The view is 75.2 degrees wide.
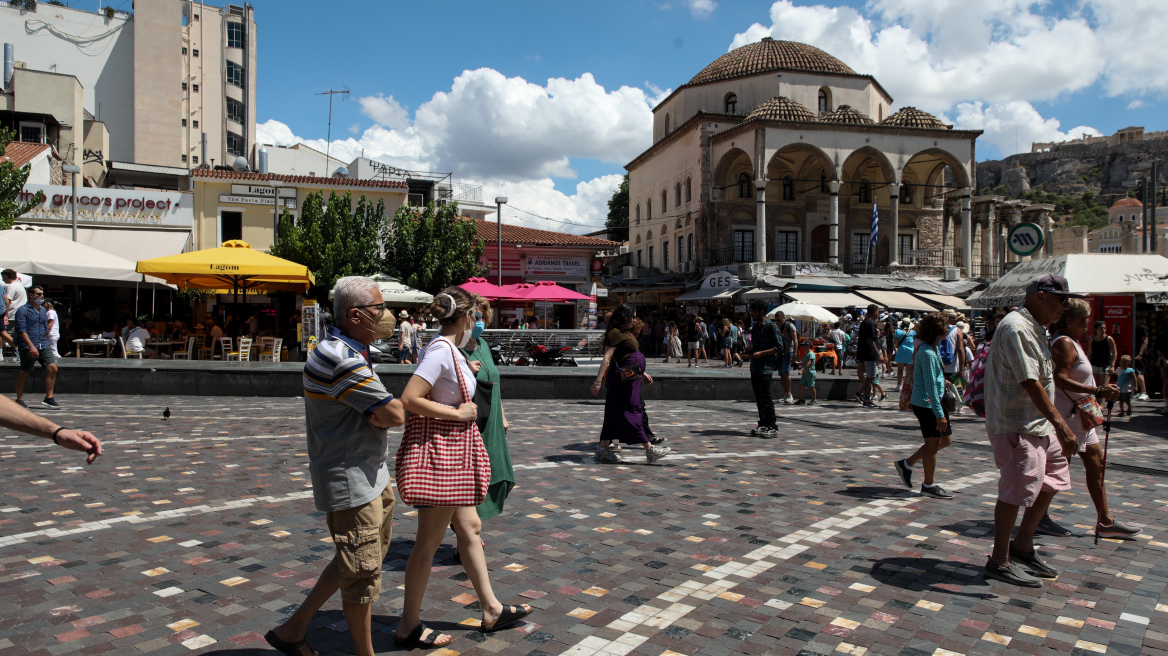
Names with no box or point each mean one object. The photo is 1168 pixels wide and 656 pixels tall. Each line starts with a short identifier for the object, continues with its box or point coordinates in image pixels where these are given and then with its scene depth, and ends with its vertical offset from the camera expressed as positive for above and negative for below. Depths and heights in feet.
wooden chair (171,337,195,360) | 55.52 -1.56
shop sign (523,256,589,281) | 122.52 +10.81
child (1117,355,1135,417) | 39.63 -2.52
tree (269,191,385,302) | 84.33 +10.46
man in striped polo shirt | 9.04 -1.36
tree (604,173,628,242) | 214.48 +35.35
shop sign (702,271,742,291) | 111.14 +8.00
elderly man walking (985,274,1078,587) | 13.53 -1.57
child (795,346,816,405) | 45.73 -2.29
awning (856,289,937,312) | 95.81 +4.72
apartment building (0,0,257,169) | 142.51 +51.14
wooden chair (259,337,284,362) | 56.34 -1.45
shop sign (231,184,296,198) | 99.96 +18.74
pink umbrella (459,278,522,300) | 77.97 +4.47
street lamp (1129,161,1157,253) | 60.44 +11.80
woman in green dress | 13.39 -1.97
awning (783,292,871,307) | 94.67 +4.76
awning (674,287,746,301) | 108.27 +5.91
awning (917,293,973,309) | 102.73 +4.93
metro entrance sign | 39.01 +5.18
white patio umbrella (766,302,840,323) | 72.23 +2.20
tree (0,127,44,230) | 61.72 +11.66
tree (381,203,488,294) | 95.76 +10.87
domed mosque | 116.57 +27.77
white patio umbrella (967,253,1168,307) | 43.27 +3.87
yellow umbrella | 49.16 +4.10
